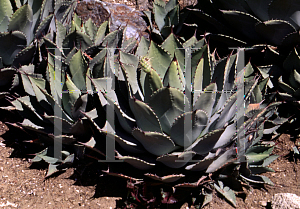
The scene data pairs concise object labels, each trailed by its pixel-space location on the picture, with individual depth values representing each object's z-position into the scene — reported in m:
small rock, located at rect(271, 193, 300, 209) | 2.18
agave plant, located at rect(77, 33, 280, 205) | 2.01
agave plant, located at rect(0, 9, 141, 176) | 2.39
